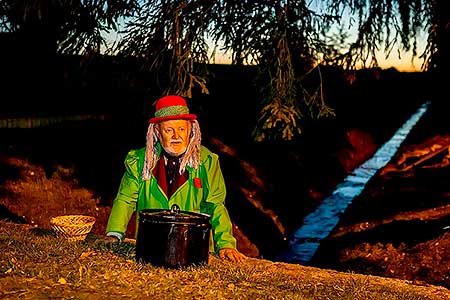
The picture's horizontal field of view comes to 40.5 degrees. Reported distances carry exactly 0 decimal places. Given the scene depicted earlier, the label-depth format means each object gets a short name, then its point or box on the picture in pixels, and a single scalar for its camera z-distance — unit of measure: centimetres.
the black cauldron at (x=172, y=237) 445
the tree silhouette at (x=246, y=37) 821
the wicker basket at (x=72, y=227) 561
